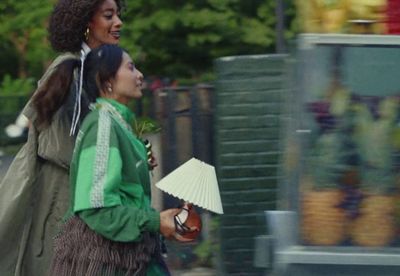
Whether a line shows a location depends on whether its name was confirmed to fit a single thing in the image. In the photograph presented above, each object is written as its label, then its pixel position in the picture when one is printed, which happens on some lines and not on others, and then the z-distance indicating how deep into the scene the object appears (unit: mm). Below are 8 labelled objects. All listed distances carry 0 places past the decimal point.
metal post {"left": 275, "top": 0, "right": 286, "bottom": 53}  10270
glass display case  4292
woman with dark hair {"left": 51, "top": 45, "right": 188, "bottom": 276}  5403
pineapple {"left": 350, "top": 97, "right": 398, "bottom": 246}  4305
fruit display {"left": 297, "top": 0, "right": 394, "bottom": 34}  4419
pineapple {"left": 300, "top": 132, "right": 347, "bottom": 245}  4312
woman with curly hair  6290
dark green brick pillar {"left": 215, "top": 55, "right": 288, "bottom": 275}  8426
